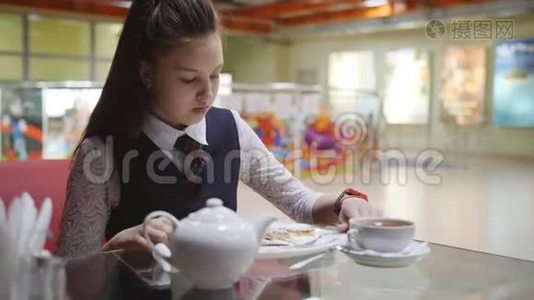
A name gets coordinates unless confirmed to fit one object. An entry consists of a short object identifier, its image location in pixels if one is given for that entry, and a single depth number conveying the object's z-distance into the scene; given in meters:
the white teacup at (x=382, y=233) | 0.95
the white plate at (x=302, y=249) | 1.00
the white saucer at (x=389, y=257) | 0.96
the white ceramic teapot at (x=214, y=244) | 0.73
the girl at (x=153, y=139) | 1.12
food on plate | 1.10
